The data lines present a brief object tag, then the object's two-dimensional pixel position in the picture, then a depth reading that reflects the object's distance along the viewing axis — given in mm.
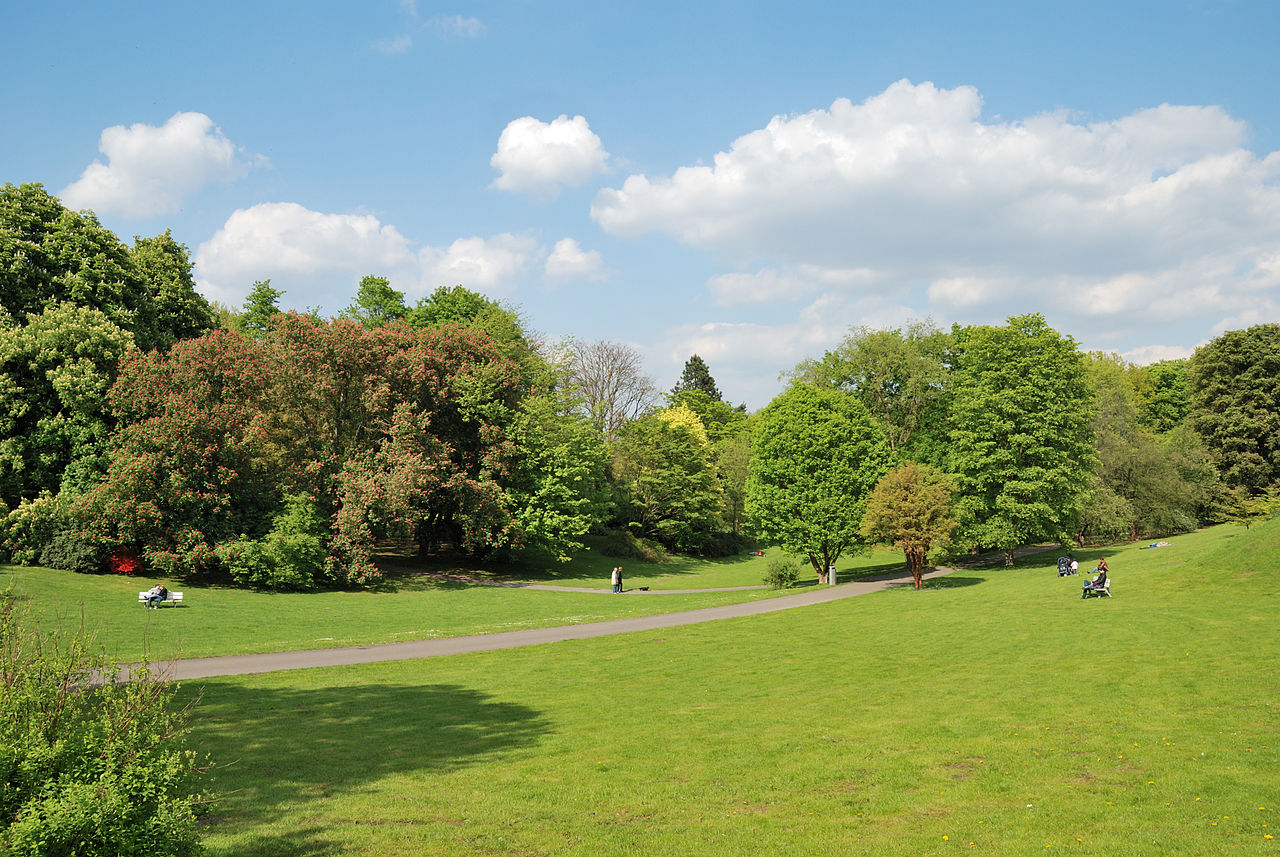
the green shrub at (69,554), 33156
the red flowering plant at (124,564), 34219
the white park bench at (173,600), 28589
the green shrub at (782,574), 41875
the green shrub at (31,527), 32281
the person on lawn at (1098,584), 28203
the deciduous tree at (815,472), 41938
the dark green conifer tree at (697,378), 116062
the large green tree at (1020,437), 43625
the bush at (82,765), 5297
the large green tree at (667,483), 63500
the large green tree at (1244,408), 57250
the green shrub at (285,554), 35094
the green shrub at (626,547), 60947
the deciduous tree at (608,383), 78750
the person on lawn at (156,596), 27781
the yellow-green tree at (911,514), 37312
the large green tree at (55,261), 35000
